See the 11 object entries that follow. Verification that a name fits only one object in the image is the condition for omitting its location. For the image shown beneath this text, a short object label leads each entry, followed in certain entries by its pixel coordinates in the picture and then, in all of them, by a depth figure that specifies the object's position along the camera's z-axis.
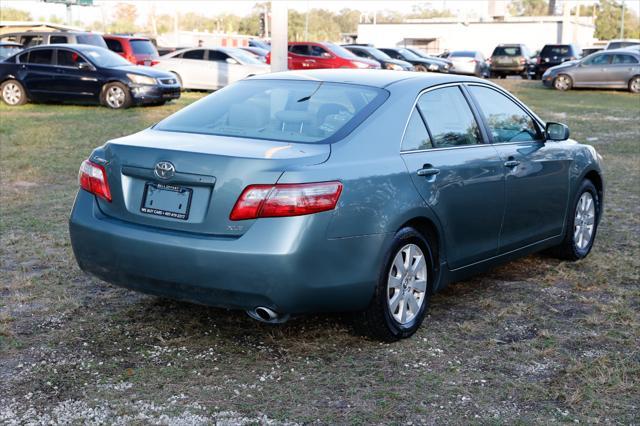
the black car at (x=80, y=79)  18.70
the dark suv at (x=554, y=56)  38.34
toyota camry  4.15
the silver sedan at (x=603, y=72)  28.95
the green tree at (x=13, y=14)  112.35
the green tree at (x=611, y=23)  114.69
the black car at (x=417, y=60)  35.28
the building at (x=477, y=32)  64.81
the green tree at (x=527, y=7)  151.00
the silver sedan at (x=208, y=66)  24.17
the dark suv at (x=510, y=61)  39.41
